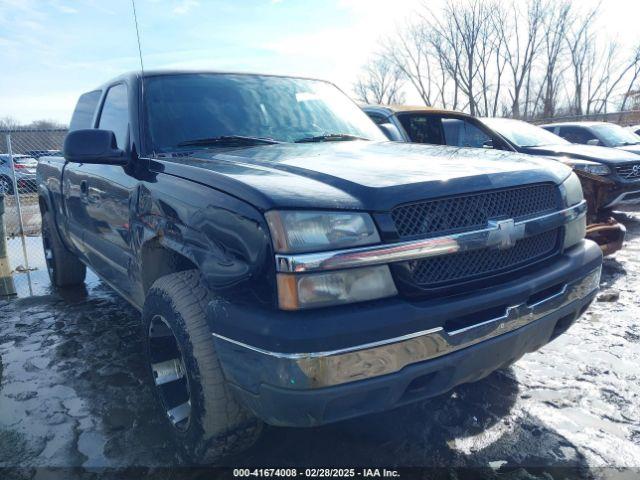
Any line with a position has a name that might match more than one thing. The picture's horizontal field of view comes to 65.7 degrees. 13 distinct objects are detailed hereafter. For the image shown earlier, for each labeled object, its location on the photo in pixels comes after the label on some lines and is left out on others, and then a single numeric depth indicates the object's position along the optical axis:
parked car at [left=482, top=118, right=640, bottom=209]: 6.49
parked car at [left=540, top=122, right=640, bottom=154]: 10.09
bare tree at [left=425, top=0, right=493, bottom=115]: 36.28
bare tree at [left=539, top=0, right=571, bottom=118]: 36.69
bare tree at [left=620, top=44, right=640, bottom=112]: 37.99
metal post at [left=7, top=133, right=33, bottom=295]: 7.35
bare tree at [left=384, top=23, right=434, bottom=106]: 43.88
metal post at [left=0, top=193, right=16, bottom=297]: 5.36
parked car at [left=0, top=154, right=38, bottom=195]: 13.96
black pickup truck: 1.62
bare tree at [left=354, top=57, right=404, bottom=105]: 52.44
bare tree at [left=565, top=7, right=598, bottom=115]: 37.92
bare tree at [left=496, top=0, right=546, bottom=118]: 36.00
